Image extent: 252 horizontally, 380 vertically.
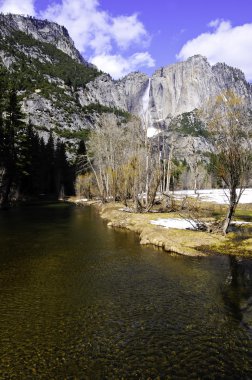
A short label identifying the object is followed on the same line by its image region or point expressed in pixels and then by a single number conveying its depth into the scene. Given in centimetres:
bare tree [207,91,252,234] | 2461
